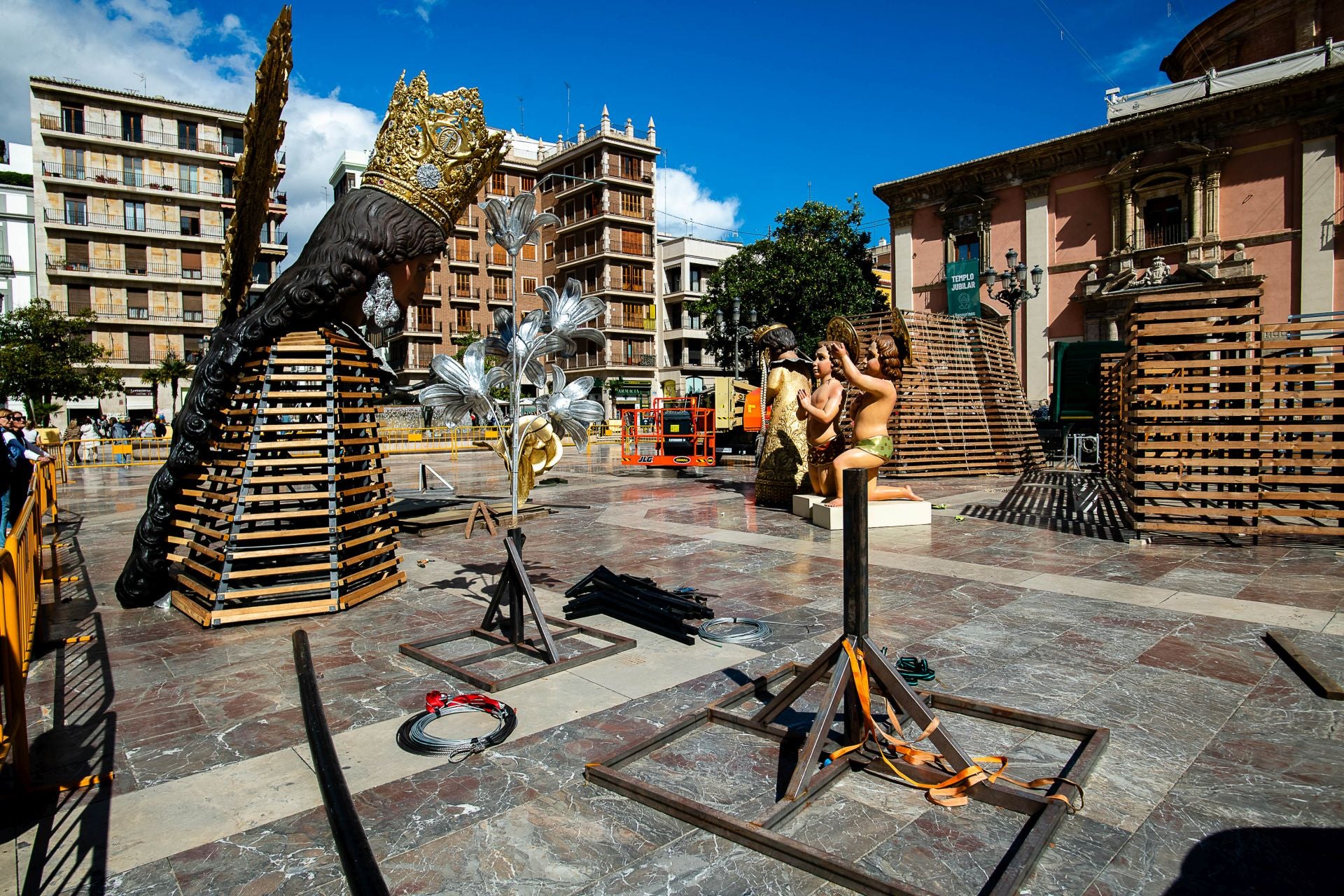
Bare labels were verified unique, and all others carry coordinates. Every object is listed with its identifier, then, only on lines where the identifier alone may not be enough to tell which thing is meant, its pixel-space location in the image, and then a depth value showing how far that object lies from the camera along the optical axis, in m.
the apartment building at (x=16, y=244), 43.41
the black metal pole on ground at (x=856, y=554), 3.20
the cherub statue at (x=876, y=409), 9.48
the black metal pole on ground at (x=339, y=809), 2.46
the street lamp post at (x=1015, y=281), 20.22
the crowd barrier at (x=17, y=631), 3.12
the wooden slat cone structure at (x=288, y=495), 5.92
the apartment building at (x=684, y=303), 54.44
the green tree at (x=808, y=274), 36.94
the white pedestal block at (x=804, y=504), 10.87
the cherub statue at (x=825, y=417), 10.35
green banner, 33.09
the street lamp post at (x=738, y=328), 40.84
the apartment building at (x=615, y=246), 51.84
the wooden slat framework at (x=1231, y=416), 8.20
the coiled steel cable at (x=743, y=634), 5.18
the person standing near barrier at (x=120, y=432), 29.47
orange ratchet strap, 3.03
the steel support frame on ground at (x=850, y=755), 2.57
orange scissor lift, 21.56
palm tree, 38.75
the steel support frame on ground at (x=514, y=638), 4.61
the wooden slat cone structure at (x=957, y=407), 15.91
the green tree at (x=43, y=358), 31.59
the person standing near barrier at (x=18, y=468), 9.08
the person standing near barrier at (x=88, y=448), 26.47
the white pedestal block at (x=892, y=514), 9.88
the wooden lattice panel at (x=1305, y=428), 8.13
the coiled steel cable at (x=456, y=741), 3.57
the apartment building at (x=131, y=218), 43.78
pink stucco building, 26.03
